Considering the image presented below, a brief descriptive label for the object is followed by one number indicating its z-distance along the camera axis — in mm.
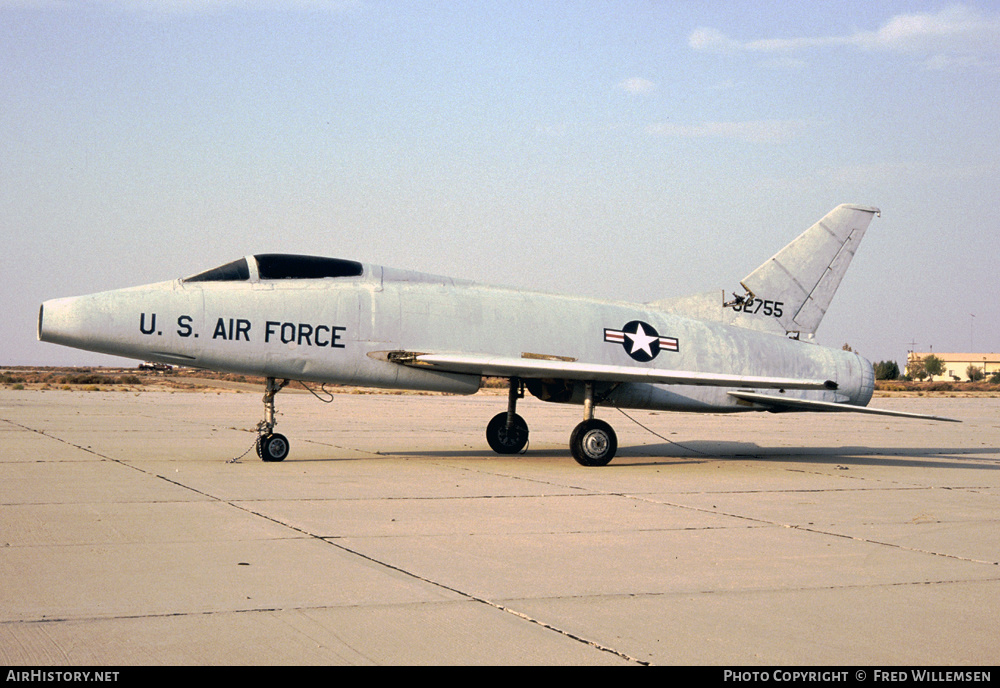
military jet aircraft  12742
